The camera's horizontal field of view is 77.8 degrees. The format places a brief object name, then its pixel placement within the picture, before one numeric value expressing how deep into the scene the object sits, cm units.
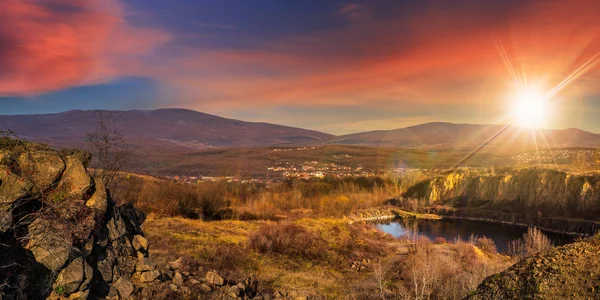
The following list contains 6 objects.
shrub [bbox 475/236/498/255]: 3088
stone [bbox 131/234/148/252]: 1066
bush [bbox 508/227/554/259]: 2609
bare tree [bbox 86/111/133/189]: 1819
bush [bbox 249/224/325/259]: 2106
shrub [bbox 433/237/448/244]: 3634
